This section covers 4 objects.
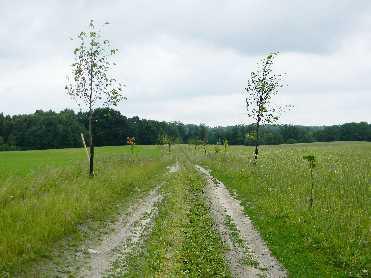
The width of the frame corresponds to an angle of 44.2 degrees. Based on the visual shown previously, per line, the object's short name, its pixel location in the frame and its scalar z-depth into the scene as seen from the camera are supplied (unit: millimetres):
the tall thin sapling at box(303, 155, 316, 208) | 20516
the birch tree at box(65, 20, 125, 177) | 32094
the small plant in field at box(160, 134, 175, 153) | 91475
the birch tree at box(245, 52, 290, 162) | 42312
